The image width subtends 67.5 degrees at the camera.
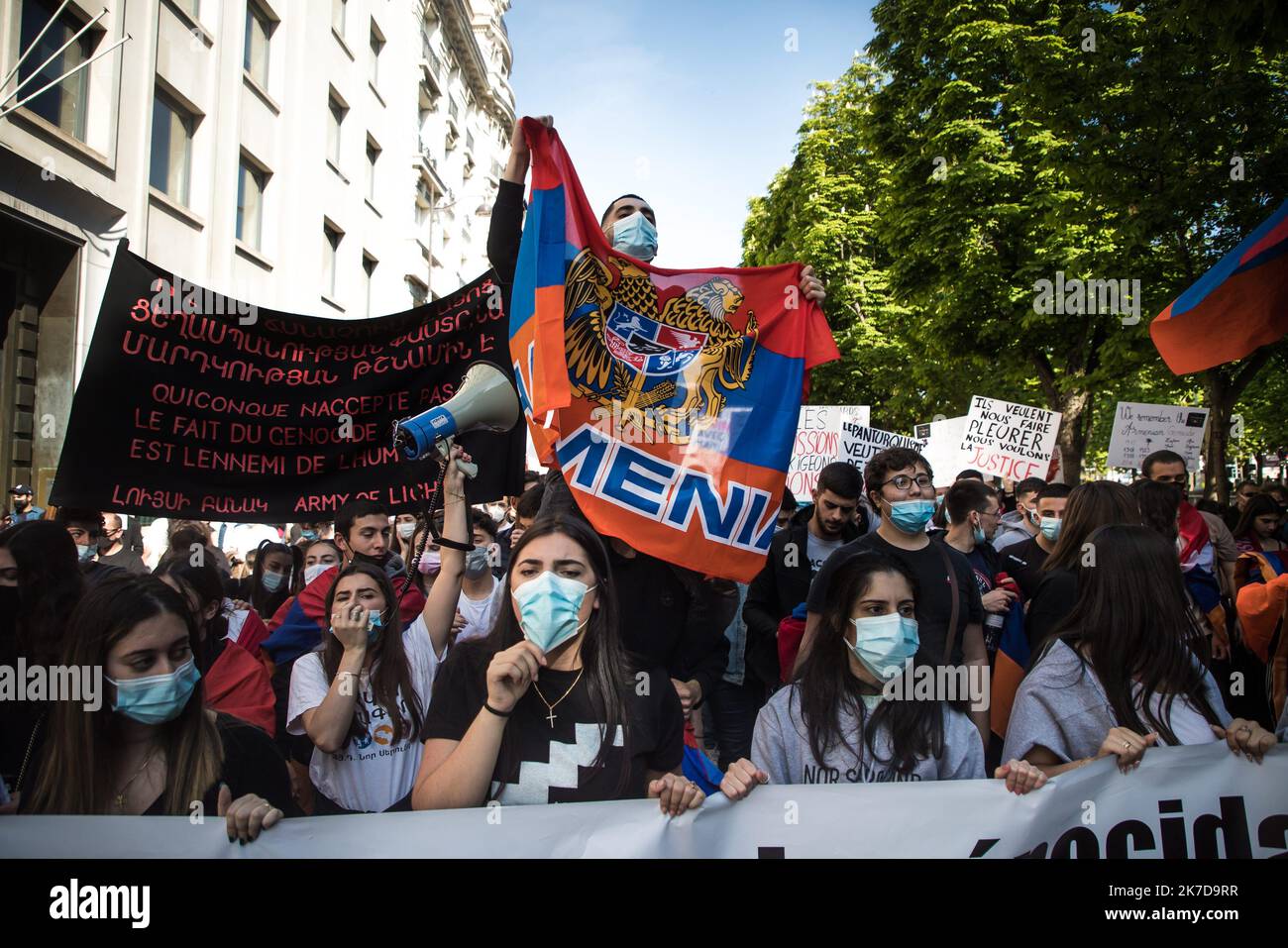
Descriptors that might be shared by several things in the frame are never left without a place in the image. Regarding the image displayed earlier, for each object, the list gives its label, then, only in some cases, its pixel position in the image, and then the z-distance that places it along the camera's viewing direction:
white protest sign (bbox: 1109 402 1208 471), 9.46
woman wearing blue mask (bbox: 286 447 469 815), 3.13
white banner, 2.47
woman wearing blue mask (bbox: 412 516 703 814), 2.44
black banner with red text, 3.92
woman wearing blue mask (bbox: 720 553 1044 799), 2.74
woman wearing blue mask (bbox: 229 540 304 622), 6.41
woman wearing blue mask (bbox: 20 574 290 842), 2.55
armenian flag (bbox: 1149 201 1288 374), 4.51
